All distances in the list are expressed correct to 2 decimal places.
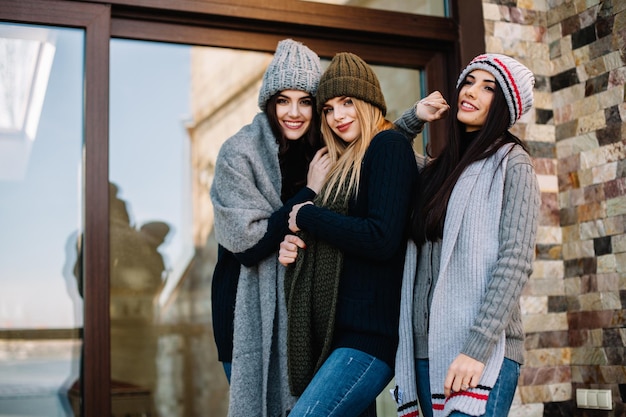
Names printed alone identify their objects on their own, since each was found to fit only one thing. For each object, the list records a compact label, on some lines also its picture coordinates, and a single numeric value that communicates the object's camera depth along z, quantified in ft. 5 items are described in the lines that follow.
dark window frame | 10.28
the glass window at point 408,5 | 11.85
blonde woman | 7.07
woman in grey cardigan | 6.30
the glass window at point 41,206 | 10.51
